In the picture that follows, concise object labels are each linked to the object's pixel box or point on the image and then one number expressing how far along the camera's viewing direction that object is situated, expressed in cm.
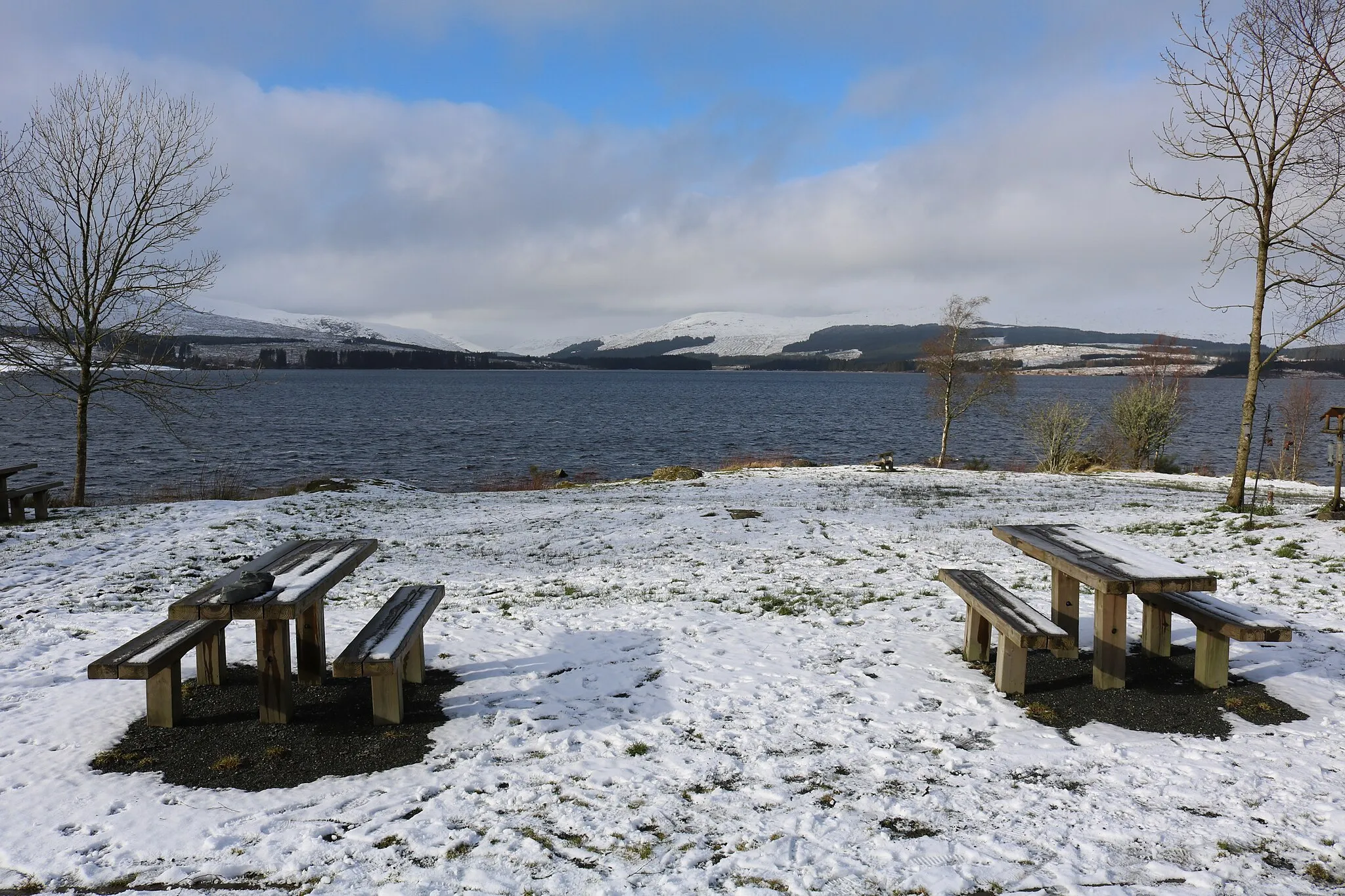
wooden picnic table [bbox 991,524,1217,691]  598
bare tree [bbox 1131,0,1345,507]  1255
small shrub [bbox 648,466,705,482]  2673
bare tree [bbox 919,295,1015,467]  3622
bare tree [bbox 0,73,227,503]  1673
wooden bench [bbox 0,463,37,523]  1409
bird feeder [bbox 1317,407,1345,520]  1377
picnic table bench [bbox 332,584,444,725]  537
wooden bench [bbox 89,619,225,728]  513
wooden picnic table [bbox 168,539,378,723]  540
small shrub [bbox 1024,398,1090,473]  3472
